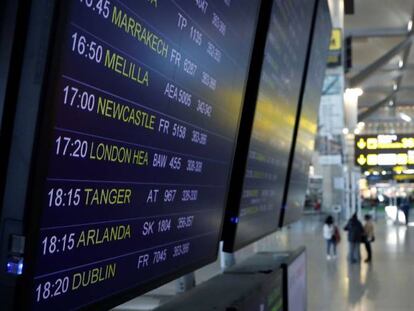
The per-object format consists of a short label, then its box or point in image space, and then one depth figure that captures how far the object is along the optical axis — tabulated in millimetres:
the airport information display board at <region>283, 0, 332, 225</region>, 4777
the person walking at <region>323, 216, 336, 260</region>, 13531
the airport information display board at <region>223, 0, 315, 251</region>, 3090
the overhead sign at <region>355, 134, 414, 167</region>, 19969
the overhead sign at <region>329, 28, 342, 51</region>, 17172
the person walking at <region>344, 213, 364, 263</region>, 12859
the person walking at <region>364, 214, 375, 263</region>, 13117
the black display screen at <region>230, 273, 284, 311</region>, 2490
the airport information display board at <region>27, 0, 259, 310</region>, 1231
